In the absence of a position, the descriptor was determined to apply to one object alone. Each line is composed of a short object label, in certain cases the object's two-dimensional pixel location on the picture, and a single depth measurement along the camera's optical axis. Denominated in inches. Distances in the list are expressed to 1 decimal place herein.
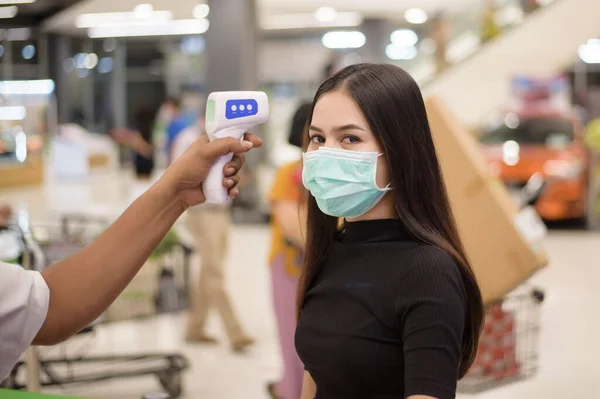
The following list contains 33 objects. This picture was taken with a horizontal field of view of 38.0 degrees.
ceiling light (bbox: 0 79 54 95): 1024.9
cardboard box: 145.7
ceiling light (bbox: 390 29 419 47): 946.4
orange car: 433.4
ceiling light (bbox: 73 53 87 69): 1147.3
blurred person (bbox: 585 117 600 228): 399.5
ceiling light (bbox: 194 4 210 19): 743.1
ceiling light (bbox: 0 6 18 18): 904.8
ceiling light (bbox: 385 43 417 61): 669.7
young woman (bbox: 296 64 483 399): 67.0
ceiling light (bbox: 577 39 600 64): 992.0
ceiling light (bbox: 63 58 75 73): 1109.1
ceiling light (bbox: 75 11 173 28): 825.8
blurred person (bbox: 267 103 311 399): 155.6
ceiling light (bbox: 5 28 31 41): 1010.1
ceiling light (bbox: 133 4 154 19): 752.3
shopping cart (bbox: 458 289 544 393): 154.9
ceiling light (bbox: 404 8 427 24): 788.3
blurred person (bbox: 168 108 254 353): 241.9
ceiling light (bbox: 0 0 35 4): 840.9
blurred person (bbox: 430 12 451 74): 651.5
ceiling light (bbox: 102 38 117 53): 1157.7
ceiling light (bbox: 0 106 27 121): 855.8
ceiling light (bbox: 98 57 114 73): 1180.5
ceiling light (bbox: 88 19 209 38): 928.4
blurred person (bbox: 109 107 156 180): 483.5
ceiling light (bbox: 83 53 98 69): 1157.7
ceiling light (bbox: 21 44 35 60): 1064.2
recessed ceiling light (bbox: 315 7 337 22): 772.6
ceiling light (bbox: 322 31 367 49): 1044.5
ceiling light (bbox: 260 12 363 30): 843.3
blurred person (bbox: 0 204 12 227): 164.9
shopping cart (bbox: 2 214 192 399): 159.2
